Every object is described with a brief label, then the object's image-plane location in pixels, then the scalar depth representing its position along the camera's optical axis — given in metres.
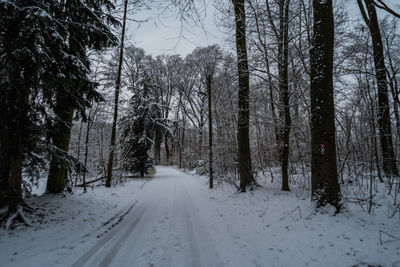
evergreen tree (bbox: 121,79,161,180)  13.98
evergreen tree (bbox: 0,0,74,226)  3.39
